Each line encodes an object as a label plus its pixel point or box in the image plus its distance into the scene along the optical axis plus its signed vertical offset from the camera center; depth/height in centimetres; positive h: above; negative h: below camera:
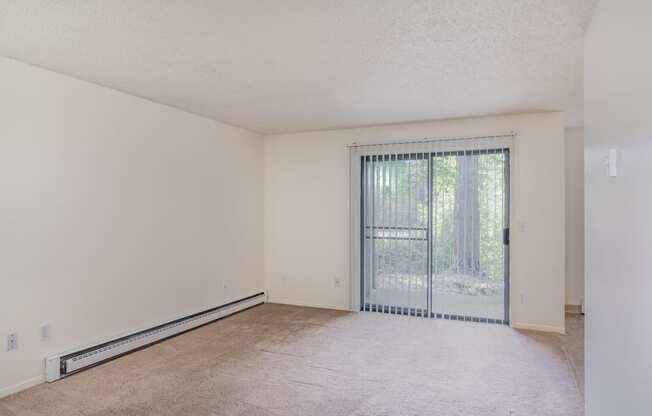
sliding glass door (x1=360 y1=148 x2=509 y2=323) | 441 -27
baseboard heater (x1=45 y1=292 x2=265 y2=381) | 299 -117
